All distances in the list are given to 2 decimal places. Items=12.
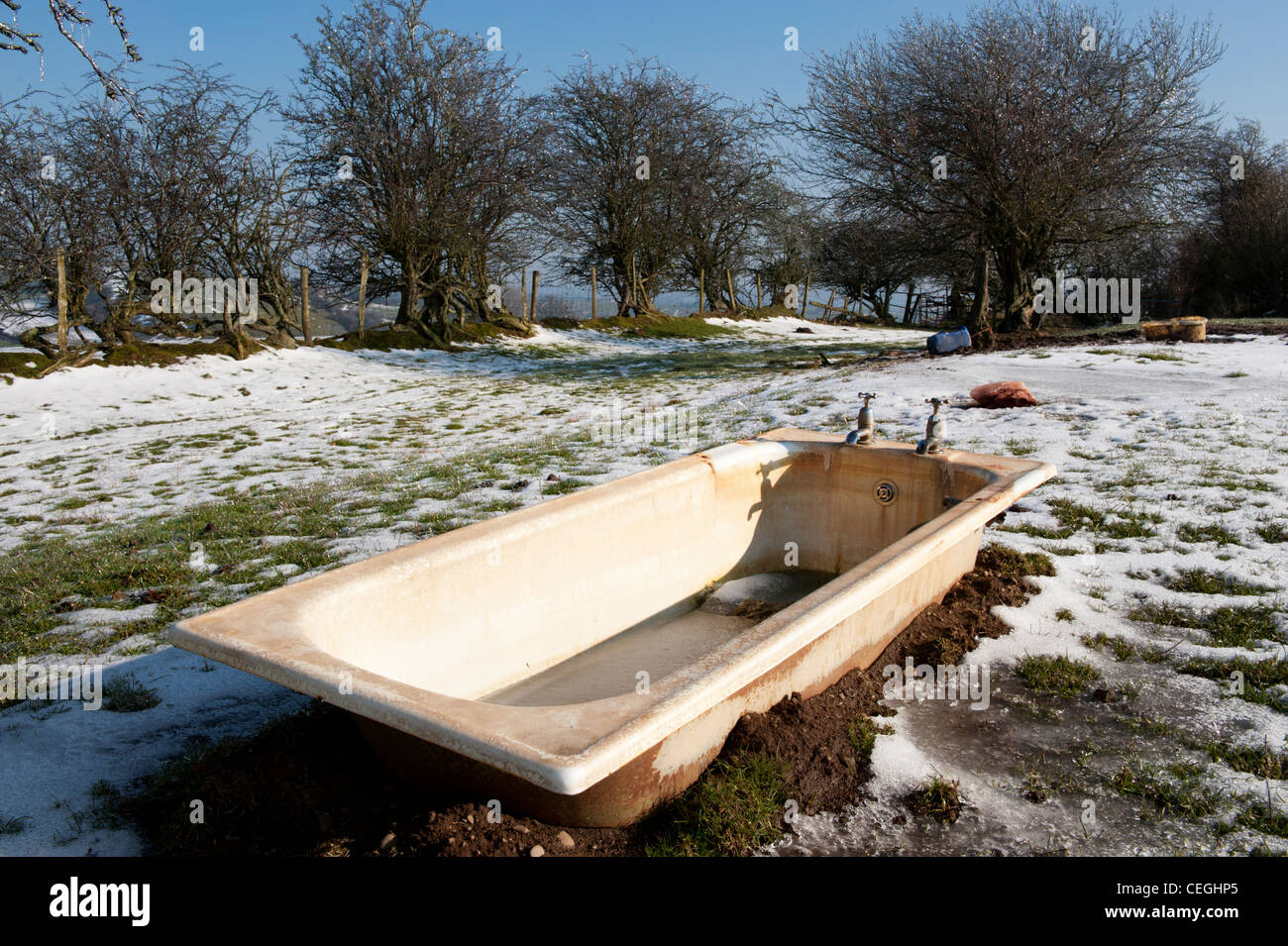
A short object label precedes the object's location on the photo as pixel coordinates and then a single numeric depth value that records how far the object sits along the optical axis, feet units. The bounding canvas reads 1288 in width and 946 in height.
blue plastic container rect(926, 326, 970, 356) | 34.14
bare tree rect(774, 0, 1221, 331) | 33.81
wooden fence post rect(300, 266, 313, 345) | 41.04
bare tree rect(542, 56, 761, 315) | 60.23
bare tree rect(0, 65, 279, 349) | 29.48
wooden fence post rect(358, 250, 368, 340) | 43.45
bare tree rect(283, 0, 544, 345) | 43.57
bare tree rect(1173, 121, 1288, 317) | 59.11
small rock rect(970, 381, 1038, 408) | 21.74
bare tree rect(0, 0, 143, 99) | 11.44
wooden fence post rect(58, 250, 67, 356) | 30.12
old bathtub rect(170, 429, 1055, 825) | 4.79
